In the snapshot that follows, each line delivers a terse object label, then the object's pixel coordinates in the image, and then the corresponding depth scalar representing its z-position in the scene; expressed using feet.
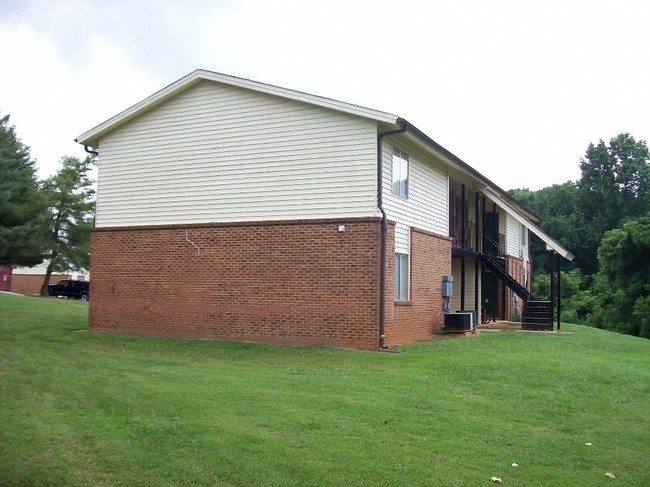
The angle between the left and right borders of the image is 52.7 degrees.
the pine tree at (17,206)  101.86
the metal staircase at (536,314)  69.36
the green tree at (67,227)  138.41
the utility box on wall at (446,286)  64.29
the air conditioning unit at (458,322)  61.62
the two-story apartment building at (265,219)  49.49
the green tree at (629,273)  125.28
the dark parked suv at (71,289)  141.69
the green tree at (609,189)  208.23
